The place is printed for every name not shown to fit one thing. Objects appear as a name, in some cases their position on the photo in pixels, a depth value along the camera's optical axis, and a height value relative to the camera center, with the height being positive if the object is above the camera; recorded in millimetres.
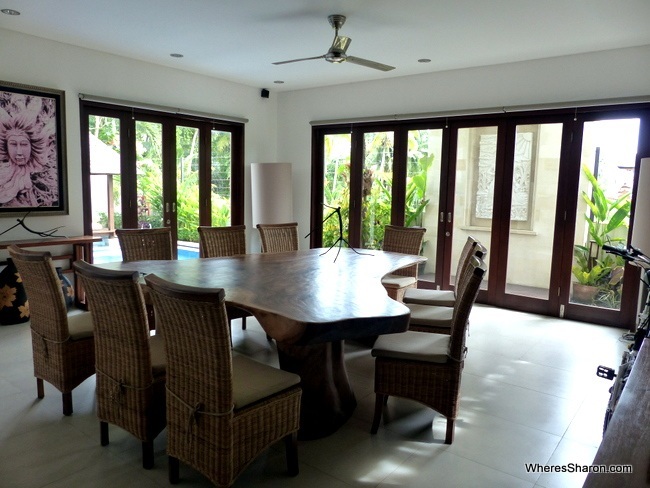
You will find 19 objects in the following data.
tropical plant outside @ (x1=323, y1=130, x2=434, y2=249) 5945 +215
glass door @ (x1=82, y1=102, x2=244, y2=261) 5172 +233
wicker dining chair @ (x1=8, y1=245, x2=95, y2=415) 2543 -779
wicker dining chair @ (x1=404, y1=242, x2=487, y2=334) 3104 -763
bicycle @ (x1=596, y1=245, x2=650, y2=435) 2209 -716
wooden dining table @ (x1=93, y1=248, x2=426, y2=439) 2006 -496
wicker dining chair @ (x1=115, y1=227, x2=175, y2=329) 3697 -399
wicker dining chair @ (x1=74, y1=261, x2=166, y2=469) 2059 -760
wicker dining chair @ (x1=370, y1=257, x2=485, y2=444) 2408 -870
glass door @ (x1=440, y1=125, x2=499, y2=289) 5453 +138
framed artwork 4391 +379
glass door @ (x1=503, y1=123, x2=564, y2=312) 5086 -103
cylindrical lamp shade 6463 +82
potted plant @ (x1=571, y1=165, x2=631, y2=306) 4746 -464
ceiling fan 3676 +1137
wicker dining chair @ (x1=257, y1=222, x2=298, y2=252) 4543 -392
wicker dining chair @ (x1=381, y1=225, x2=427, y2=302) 4400 -415
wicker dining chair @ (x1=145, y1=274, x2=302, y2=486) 1803 -814
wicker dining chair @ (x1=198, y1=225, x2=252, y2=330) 4156 -407
